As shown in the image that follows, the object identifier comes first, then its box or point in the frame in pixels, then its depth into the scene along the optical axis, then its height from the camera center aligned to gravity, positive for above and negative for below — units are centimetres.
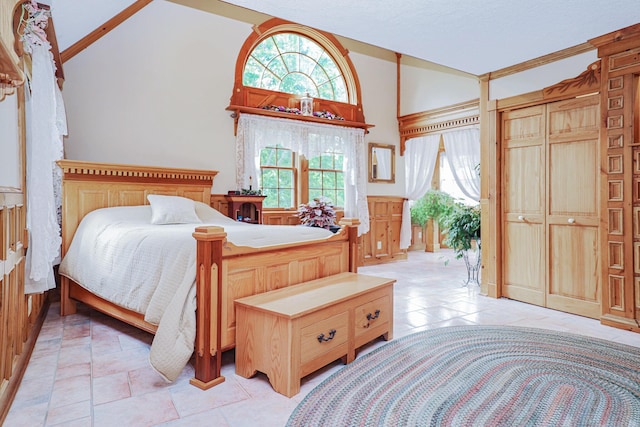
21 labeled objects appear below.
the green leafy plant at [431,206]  757 +11
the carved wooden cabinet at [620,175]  314 +29
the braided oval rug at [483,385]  184 -93
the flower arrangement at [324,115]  574 +139
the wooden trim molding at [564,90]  342 +111
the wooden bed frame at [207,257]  217 -29
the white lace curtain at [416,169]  639 +69
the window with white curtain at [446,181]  750 +61
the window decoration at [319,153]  510 +83
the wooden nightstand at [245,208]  473 +5
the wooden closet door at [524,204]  389 +7
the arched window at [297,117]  518 +129
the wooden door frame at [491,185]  421 +29
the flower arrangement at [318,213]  524 -2
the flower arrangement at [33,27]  221 +103
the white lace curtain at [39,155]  237 +35
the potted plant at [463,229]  475 -21
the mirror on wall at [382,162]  642 +80
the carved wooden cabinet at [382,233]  637 -35
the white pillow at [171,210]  350 +2
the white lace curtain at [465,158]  570 +78
